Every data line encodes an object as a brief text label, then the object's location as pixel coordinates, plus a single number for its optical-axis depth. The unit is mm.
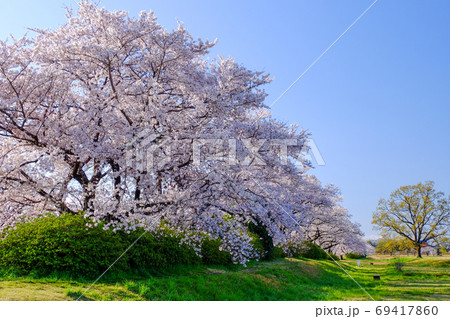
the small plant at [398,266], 24494
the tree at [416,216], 43875
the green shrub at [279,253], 23522
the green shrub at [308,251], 29812
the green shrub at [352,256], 62994
